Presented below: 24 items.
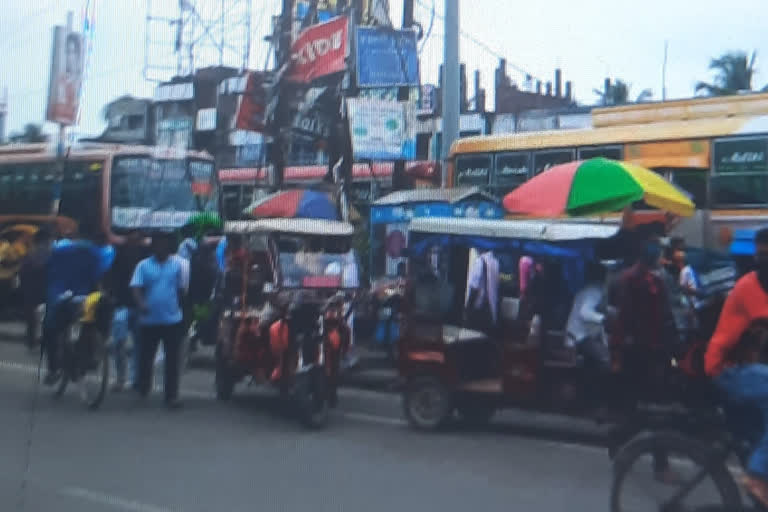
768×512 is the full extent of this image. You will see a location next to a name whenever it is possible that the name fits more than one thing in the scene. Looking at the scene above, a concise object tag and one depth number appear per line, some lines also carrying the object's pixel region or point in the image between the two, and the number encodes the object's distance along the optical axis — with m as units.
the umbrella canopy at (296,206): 15.27
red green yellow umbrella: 10.84
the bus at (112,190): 16.70
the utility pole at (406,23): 16.84
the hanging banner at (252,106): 17.34
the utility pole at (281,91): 17.23
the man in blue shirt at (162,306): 10.73
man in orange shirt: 5.35
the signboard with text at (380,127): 15.62
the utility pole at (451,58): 16.23
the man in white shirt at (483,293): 10.48
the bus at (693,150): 13.77
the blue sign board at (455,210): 14.62
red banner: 16.72
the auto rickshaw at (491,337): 9.36
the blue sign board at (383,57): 16.25
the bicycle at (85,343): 10.78
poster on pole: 11.64
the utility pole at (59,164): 11.47
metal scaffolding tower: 15.32
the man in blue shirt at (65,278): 11.34
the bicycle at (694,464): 5.43
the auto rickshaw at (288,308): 10.00
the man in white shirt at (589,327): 9.00
